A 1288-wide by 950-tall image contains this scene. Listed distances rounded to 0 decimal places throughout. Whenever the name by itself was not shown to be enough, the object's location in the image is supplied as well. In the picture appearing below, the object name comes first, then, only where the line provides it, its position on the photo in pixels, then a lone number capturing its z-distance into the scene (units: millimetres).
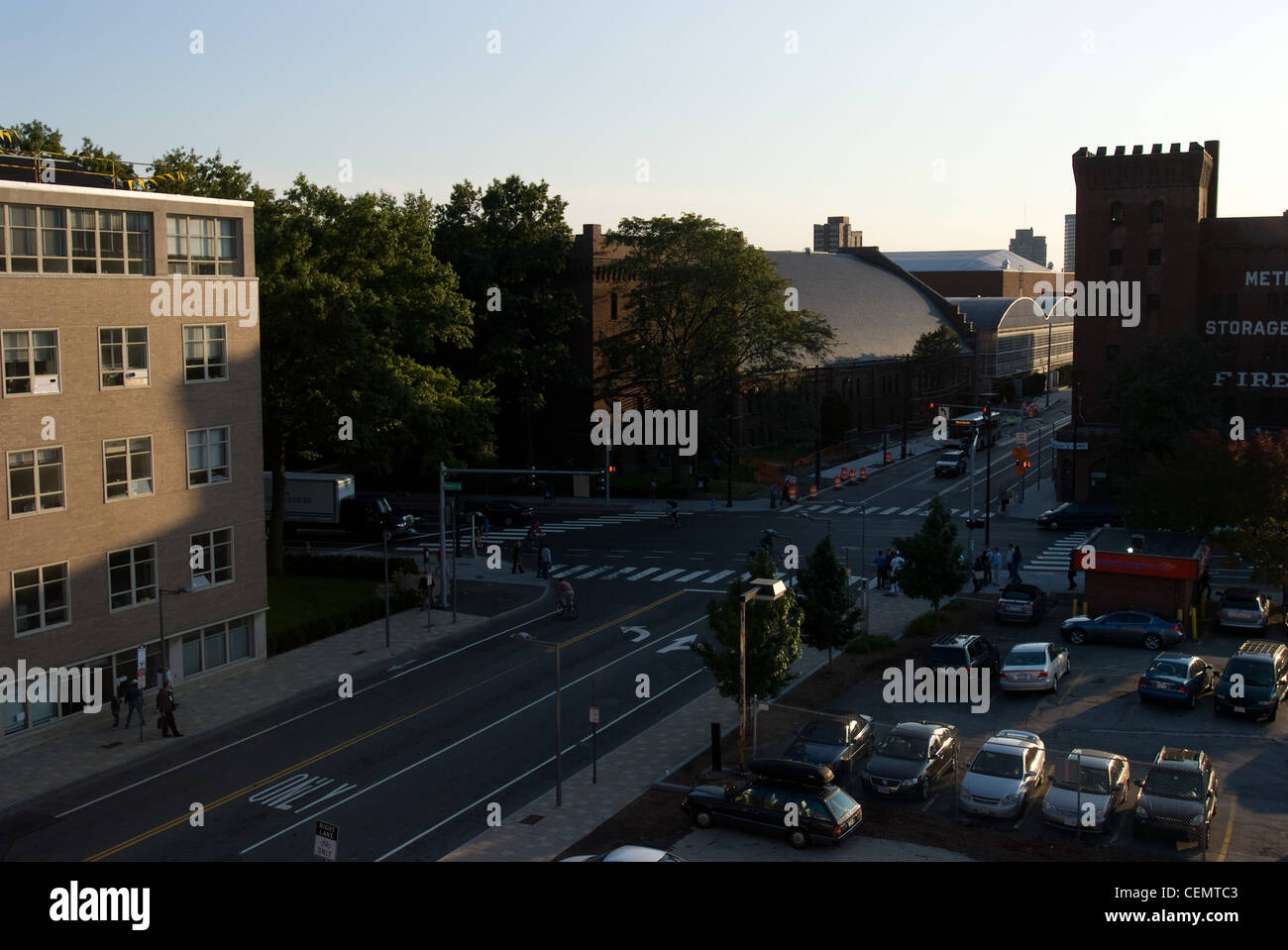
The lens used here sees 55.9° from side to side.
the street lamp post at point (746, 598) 25875
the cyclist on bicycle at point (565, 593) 42031
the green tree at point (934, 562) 38812
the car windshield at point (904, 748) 25328
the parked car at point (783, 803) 22078
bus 88562
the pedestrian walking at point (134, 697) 29741
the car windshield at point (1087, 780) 23078
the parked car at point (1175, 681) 30750
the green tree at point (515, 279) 72125
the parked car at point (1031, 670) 32250
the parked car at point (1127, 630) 37344
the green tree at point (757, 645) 28359
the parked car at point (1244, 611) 38688
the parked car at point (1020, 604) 40344
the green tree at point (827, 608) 34500
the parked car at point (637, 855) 18953
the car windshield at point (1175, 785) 22297
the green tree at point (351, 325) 44156
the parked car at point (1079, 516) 60269
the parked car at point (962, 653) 33594
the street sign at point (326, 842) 17203
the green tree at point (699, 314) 73562
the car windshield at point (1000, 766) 24031
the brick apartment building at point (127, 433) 29438
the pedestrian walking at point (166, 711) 29688
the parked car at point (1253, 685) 29703
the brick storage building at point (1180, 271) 68125
